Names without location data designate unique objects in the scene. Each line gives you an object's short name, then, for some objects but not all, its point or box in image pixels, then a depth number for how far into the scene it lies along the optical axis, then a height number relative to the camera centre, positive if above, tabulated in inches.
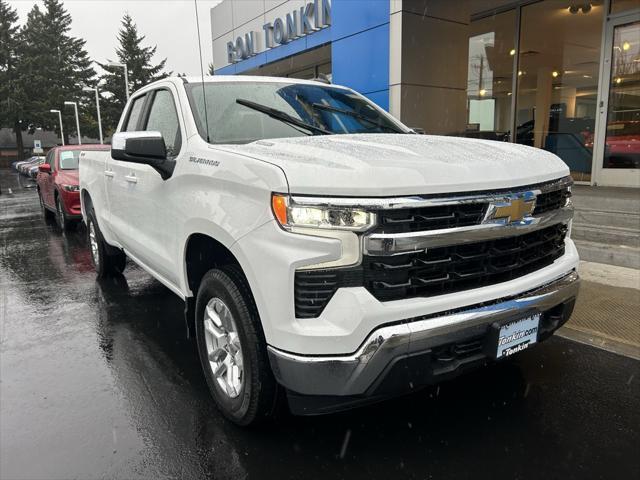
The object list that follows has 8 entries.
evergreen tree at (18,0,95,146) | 2428.6 +334.1
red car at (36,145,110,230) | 378.9 -37.4
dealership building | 351.6 +45.2
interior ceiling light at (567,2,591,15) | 388.3 +86.6
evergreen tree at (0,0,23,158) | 2349.9 +287.4
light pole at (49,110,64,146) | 2300.8 +94.3
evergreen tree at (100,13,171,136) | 2760.8 +329.3
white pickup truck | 86.1 -23.5
